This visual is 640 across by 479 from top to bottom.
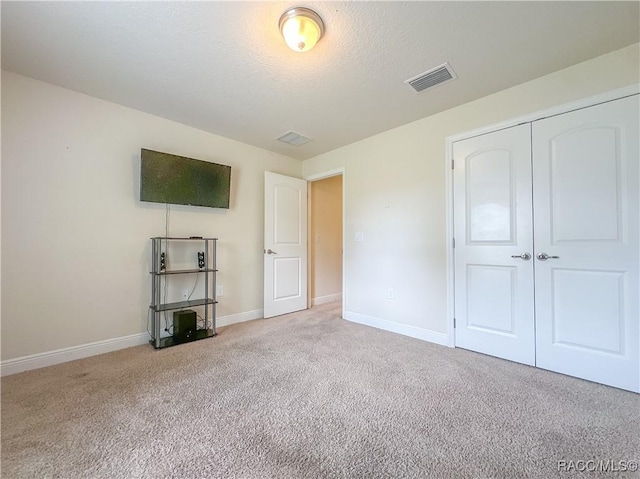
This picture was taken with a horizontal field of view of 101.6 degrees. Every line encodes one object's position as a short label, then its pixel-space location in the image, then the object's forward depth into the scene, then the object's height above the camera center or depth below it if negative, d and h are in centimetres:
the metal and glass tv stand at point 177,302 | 266 -62
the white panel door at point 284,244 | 370 +0
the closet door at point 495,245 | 222 +0
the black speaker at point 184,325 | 277 -87
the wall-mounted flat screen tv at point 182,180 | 264 +70
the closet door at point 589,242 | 181 +2
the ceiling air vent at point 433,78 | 206 +138
